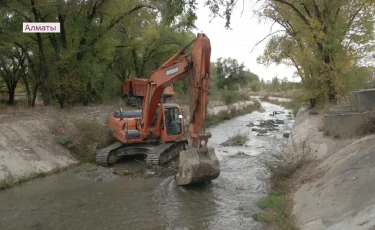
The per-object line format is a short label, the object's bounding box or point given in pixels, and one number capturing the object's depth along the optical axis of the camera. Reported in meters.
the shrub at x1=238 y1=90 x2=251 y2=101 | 51.62
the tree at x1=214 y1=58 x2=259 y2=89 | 61.22
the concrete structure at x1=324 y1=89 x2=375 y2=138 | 11.36
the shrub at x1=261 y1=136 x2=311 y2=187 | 10.54
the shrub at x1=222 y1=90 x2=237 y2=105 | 41.94
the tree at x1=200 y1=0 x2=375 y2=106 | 18.00
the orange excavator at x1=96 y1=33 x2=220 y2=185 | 10.47
